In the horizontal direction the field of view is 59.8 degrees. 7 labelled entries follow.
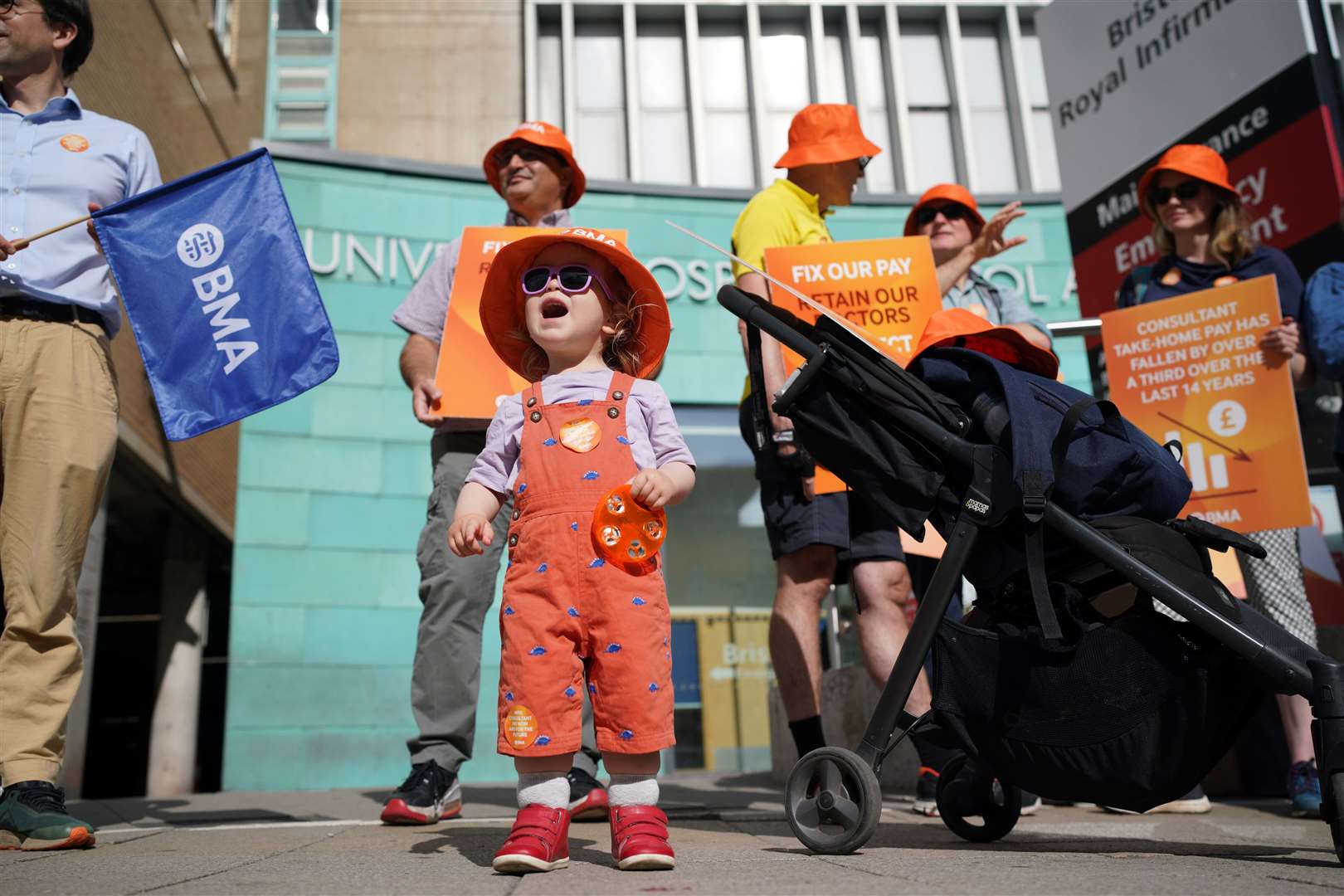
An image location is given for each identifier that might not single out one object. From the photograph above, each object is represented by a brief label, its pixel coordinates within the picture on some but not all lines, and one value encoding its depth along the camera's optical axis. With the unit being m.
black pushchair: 2.20
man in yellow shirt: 3.36
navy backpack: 2.29
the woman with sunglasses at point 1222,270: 3.75
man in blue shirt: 2.78
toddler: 2.27
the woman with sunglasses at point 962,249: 3.93
